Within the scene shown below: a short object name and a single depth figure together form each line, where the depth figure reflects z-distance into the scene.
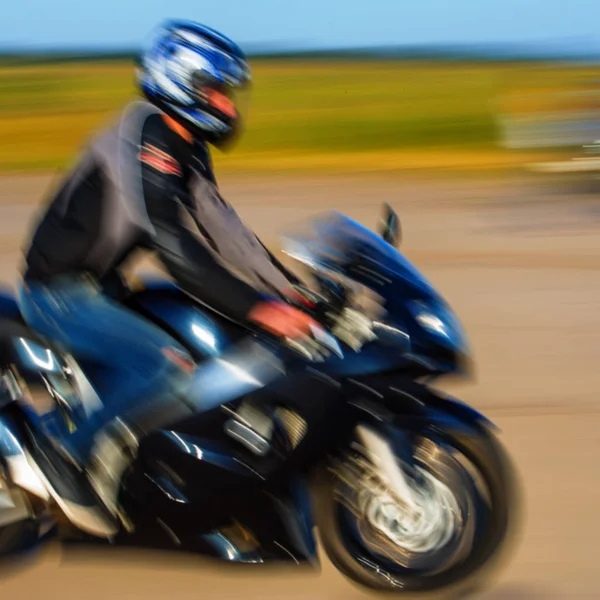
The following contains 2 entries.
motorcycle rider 6.83
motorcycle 6.91
